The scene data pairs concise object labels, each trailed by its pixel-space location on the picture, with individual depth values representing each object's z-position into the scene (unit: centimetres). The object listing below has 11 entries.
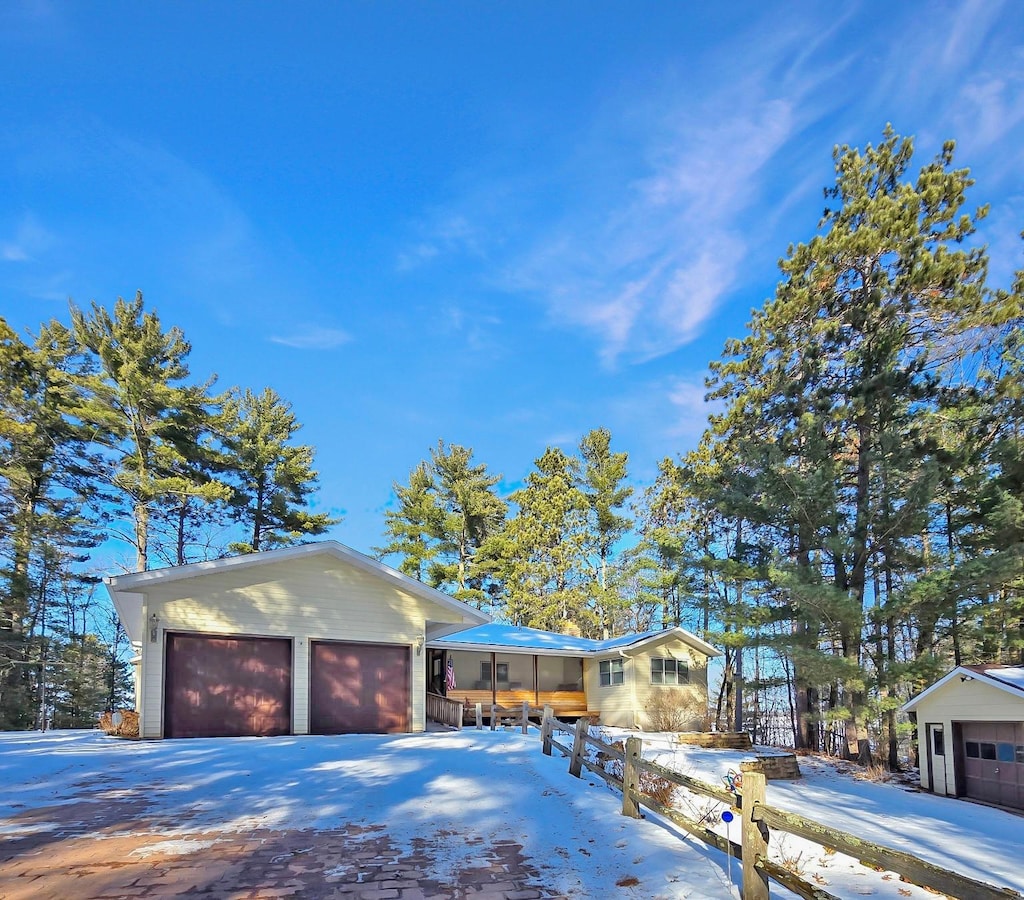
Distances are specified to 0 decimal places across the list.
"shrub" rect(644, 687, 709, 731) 2352
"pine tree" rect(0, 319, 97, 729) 2502
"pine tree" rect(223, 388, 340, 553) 3100
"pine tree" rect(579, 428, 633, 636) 3541
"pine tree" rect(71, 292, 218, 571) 2567
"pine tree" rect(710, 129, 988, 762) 1816
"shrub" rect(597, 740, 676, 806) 760
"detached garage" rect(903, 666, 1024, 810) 1505
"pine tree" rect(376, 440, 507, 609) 3766
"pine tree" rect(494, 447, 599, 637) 3528
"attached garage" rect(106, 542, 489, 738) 1403
